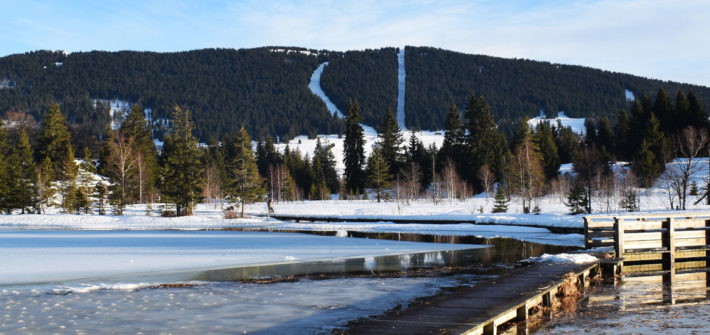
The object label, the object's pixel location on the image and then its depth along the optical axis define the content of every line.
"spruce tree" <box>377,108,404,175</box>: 85.12
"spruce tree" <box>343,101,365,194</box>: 87.06
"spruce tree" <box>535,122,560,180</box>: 79.19
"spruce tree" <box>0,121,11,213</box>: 56.69
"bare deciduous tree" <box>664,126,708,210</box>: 42.73
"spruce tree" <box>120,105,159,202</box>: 72.19
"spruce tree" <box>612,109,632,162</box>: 76.60
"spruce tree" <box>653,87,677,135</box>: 72.62
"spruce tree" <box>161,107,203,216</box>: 55.34
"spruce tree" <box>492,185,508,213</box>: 43.75
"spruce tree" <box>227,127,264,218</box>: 57.75
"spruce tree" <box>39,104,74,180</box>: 73.25
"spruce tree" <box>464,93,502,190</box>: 78.75
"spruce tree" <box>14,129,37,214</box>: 57.62
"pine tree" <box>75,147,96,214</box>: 58.12
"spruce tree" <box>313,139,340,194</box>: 102.00
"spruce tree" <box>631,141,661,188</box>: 61.31
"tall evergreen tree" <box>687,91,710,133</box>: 70.19
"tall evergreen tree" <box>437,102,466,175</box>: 81.88
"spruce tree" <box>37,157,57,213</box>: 58.12
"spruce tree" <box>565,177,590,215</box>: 40.47
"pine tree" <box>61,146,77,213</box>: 58.24
